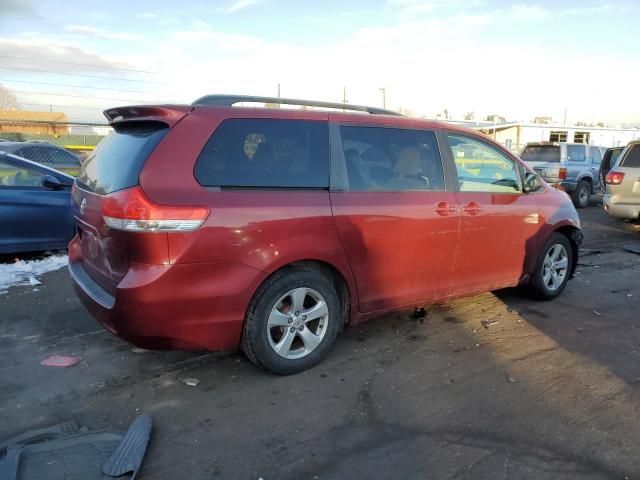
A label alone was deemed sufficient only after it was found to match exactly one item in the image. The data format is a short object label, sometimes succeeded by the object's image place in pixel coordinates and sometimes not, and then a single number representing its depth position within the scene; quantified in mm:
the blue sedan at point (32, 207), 6602
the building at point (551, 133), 36406
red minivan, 3205
